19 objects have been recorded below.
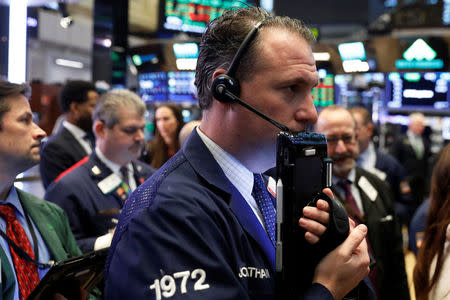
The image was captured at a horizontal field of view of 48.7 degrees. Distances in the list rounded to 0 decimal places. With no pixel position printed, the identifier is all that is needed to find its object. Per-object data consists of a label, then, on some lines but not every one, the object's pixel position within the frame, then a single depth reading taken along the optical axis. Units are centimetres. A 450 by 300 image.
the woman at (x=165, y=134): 447
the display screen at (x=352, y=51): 608
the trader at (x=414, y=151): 834
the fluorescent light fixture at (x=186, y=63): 704
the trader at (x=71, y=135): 410
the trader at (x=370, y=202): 276
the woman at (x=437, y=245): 199
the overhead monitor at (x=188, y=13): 786
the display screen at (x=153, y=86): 798
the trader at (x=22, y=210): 181
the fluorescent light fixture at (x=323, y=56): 623
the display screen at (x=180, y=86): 786
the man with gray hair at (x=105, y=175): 259
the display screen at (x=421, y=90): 754
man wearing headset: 99
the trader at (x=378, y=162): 503
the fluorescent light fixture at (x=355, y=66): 605
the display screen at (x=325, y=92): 605
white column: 373
